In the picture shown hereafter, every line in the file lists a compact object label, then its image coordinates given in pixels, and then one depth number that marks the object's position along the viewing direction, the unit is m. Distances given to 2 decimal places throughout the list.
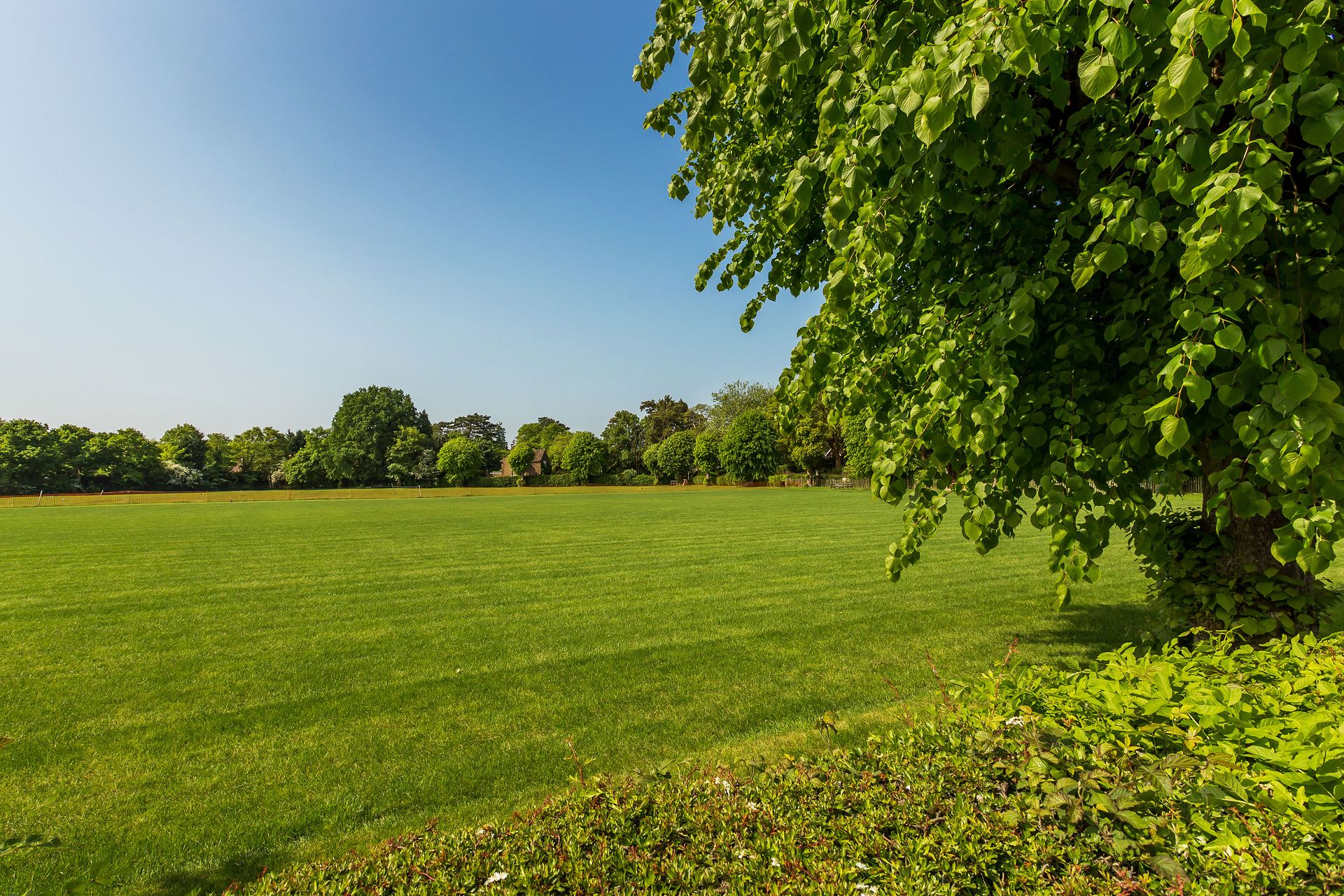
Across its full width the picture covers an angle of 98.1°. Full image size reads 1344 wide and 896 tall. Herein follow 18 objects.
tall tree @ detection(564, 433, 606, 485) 79.75
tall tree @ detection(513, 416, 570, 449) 110.44
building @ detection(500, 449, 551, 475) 97.98
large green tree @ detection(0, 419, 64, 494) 64.06
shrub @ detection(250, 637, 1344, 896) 1.75
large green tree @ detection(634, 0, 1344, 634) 1.91
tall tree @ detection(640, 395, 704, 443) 103.31
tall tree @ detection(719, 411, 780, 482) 68.25
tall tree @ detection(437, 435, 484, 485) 77.44
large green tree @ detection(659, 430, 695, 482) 81.38
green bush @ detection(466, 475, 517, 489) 79.12
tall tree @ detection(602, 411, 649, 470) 93.12
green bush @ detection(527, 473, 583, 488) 81.00
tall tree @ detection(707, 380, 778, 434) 82.94
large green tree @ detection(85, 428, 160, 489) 68.75
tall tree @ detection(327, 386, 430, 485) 76.56
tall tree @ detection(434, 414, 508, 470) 116.56
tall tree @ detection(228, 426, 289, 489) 83.38
